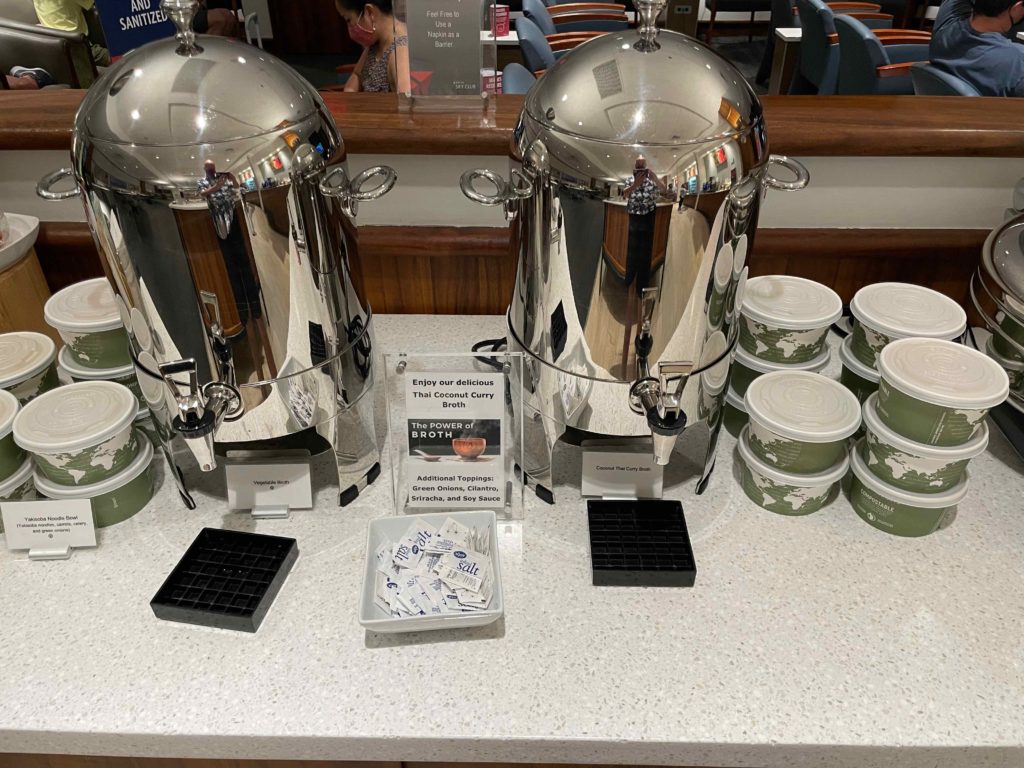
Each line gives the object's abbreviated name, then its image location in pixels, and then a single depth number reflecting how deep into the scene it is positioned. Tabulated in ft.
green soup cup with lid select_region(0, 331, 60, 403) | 2.73
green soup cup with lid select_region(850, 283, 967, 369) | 2.81
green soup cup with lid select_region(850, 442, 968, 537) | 2.56
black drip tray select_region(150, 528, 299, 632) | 2.34
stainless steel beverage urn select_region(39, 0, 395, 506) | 2.04
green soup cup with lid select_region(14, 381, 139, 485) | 2.48
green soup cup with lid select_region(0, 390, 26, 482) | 2.54
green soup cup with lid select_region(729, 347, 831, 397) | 2.92
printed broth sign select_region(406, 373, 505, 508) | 2.48
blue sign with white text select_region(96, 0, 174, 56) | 5.36
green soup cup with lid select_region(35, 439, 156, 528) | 2.56
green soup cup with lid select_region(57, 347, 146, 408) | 2.92
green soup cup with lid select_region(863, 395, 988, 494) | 2.46
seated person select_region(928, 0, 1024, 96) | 7.54
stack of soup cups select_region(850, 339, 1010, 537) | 2.41
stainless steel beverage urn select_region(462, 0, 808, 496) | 2.08
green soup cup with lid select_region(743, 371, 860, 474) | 2.54
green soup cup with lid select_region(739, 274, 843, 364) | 2.83
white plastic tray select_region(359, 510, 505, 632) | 2.24
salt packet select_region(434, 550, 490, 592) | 2.34
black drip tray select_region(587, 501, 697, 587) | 2.47
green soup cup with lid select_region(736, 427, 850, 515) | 2.63
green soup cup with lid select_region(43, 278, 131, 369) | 2.82
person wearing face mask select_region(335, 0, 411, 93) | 5.66
